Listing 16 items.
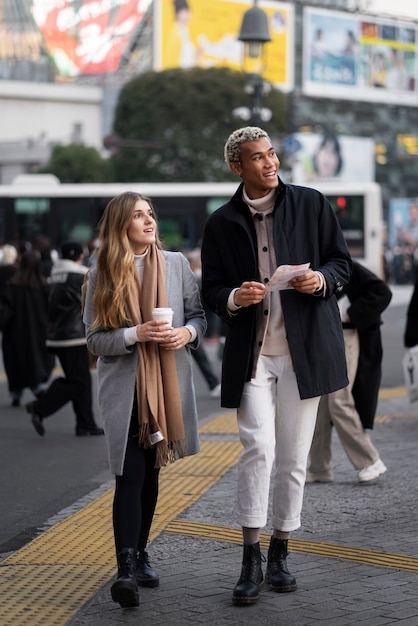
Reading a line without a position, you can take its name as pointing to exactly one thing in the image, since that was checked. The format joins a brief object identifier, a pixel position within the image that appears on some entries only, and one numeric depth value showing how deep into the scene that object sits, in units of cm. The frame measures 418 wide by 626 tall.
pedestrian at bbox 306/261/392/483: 759
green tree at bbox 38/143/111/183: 6506
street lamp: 1906
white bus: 3094
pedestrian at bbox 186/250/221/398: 1270
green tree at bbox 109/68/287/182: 5500
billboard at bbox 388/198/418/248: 6594
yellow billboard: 8431
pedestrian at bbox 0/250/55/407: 1247
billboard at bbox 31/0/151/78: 9275
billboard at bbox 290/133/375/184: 7525
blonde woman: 502
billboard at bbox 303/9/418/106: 9169
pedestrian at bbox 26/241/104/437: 1023
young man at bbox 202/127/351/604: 503
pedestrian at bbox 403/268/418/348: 956
